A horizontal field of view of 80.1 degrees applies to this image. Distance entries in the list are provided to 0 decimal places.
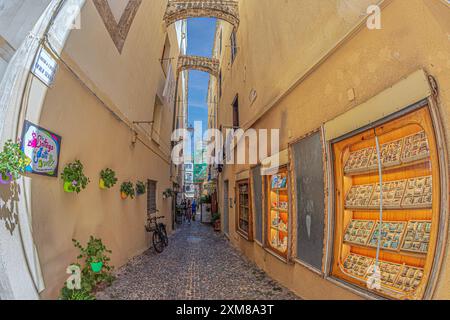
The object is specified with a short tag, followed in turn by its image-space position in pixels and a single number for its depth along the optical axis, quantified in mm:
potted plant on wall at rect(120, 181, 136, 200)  5996
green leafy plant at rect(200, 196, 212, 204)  17016
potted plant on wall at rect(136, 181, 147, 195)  7244
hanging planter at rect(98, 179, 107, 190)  4762
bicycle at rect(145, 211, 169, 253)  7839
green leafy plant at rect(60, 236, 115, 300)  3612
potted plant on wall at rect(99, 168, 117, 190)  4770
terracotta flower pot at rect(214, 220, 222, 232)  12953
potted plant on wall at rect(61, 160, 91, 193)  3482
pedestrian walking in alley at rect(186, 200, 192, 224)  19291
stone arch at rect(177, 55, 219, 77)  15039
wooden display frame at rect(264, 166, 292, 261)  4496
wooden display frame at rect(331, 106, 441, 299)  2053
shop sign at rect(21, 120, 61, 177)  2848
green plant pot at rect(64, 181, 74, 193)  3477
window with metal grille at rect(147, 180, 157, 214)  8962
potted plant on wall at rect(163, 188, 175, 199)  11434
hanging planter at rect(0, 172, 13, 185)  2475
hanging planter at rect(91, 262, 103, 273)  3893
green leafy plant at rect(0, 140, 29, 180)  2410
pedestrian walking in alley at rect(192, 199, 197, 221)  20839
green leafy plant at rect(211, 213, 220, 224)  13230
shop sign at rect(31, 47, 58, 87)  3002
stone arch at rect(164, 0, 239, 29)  9438
